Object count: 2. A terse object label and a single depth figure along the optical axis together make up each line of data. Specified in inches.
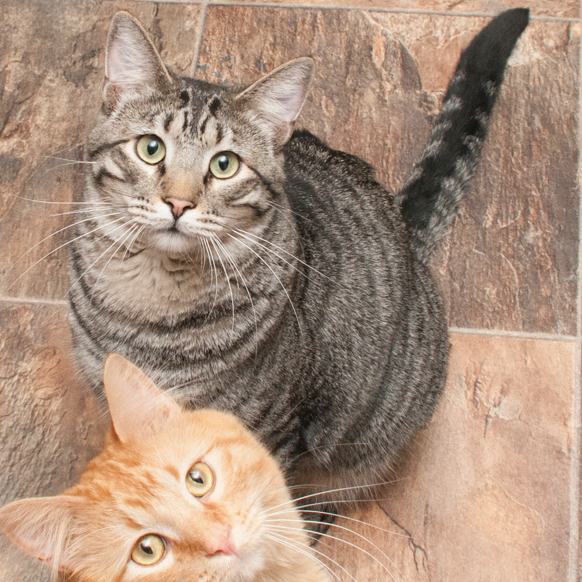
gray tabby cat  37.6
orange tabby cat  34.8
